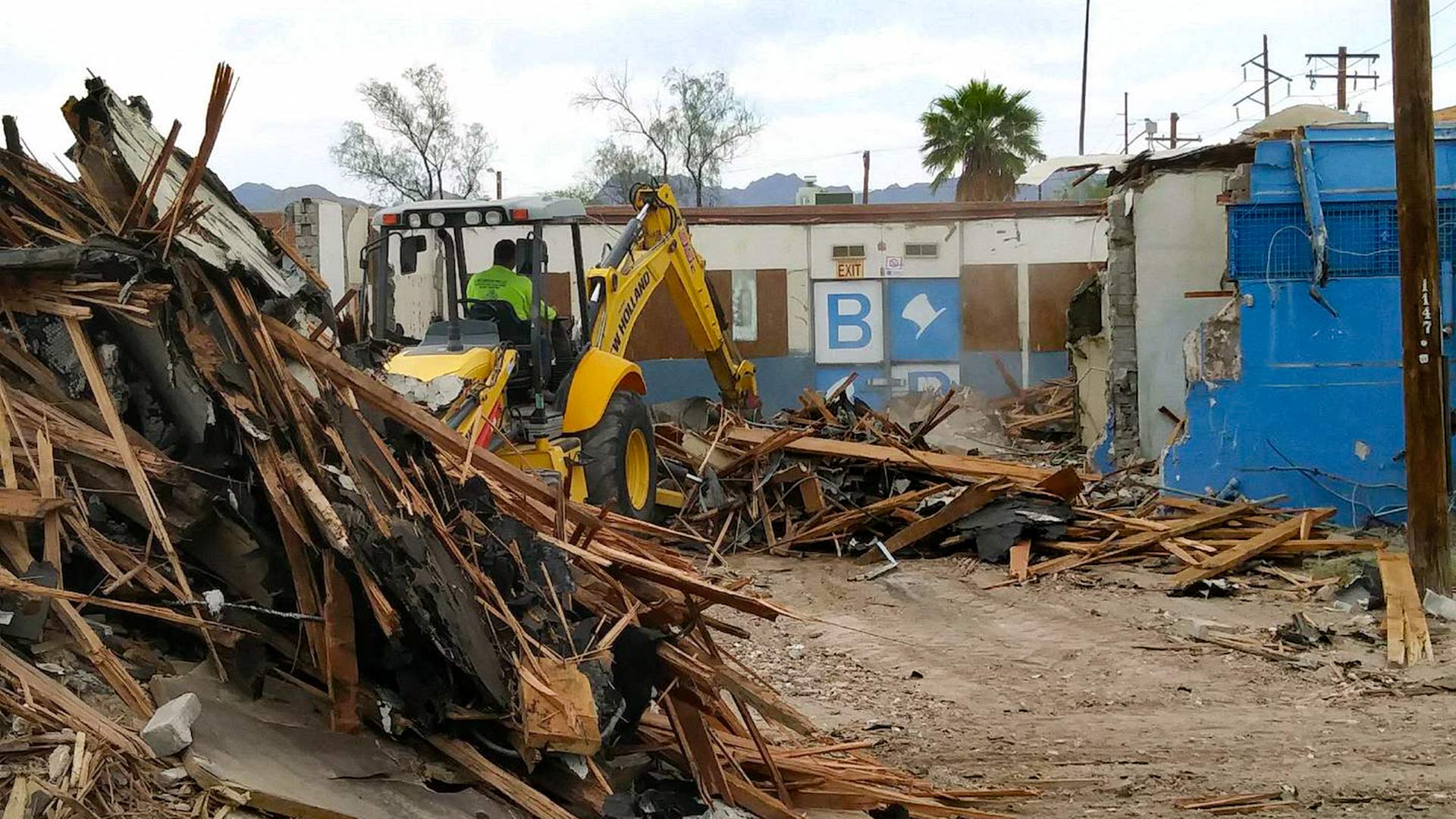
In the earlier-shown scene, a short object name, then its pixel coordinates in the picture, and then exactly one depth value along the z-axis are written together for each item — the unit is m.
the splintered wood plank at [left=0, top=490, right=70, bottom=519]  3.72
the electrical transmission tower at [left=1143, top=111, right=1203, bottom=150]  46.59
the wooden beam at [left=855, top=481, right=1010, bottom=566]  11.20
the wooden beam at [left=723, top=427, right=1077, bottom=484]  11.88
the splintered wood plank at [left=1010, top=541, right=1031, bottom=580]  10.30
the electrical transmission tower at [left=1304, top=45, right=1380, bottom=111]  46.00
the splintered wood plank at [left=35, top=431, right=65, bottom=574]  3.80
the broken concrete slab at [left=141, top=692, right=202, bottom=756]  3.49
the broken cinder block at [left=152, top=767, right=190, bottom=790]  3.44
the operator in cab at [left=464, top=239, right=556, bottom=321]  10.23
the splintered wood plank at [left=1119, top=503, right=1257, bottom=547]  10.65
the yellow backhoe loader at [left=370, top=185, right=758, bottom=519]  9.31
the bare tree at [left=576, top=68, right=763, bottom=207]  41.25
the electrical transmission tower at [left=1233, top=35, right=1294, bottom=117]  51.72
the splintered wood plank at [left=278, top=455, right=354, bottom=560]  3.96
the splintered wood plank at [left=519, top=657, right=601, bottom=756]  4.02
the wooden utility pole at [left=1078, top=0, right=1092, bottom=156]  49.41
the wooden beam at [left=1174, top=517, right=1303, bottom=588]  9.77
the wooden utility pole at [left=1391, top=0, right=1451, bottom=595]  8.48
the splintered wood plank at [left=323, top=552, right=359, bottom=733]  4.07
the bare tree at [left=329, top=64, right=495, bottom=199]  41.03
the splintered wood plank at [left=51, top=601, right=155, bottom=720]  3.69
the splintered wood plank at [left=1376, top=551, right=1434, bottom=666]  7.68
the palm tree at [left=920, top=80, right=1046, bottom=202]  29.97
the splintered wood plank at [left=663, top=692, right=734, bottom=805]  4.55
